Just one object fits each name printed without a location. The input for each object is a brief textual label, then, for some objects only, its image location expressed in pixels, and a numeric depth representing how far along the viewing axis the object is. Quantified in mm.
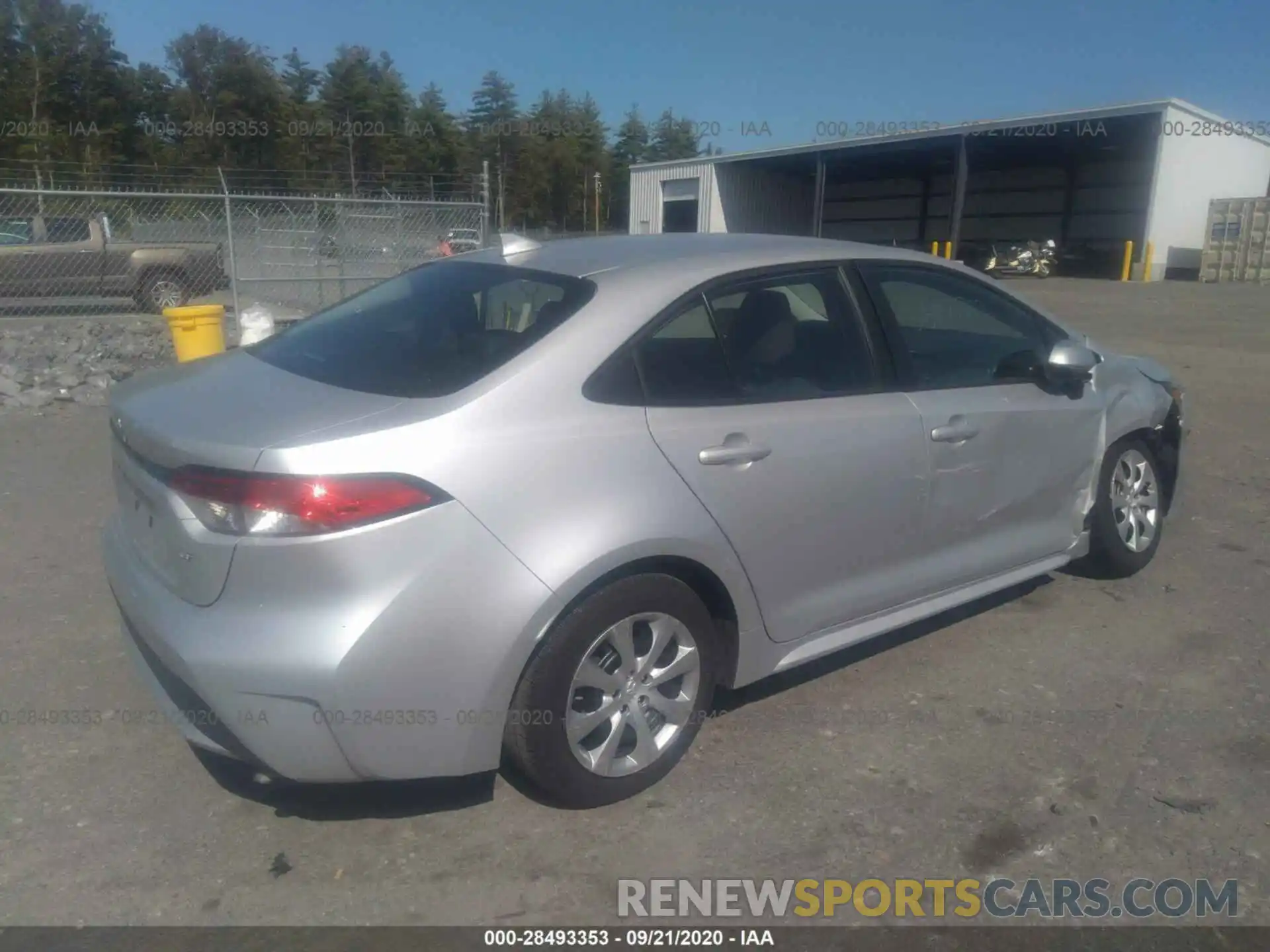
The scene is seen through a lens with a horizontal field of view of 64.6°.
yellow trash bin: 9602
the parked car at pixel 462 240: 14203
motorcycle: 32750
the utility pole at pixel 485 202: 12759
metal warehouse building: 30750
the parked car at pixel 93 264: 15227
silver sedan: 2461
